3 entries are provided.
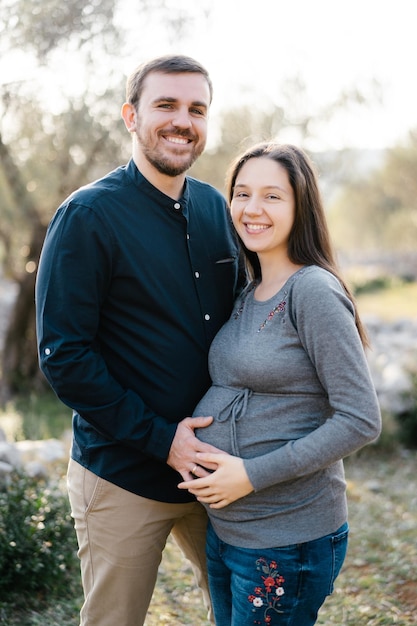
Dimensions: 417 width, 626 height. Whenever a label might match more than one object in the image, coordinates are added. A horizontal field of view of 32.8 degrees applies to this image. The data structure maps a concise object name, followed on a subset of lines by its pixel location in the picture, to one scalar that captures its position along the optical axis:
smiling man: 2.41
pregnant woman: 2.13
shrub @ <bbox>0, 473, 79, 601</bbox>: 3.66
